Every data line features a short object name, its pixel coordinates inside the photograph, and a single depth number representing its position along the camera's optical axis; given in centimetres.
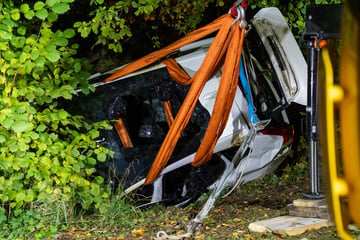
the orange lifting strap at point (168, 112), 687
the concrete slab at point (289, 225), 507
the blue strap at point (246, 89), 642
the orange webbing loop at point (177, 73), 653
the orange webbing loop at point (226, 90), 579
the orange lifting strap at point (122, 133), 669
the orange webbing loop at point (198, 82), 588
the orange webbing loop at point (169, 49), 605
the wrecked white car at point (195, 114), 648
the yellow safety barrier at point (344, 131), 214
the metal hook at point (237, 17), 589
